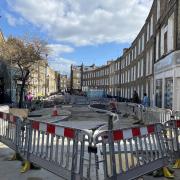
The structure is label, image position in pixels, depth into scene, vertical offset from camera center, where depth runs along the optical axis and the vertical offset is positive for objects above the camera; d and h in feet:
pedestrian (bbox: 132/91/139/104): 54.84 -2.26
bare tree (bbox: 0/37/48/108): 55.67 +11.63
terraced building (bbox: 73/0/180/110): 33.39 +8.94
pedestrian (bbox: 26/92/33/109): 54.07 -2.98
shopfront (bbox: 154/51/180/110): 32.88 +1.87
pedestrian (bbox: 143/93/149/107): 42.38 -2.44
